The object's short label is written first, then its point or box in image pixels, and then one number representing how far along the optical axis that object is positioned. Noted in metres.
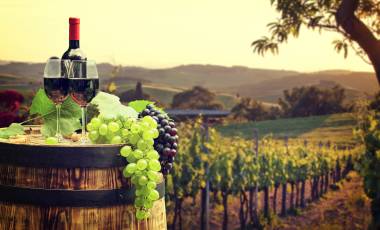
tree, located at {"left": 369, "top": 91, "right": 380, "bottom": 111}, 7.04
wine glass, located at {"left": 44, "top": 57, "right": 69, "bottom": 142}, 2.17
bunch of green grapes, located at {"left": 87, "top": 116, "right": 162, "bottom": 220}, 1.96
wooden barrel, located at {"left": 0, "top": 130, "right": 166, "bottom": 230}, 1.94
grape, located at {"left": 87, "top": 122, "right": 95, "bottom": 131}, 2.06
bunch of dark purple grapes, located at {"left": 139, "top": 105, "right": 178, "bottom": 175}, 2.14
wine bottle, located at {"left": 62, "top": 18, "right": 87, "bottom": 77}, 2.23
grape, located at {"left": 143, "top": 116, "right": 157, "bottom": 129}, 2.06
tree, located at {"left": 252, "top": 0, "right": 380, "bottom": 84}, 5.99
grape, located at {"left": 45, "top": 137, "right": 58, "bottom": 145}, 2.06
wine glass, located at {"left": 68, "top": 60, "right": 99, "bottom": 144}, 2.15
